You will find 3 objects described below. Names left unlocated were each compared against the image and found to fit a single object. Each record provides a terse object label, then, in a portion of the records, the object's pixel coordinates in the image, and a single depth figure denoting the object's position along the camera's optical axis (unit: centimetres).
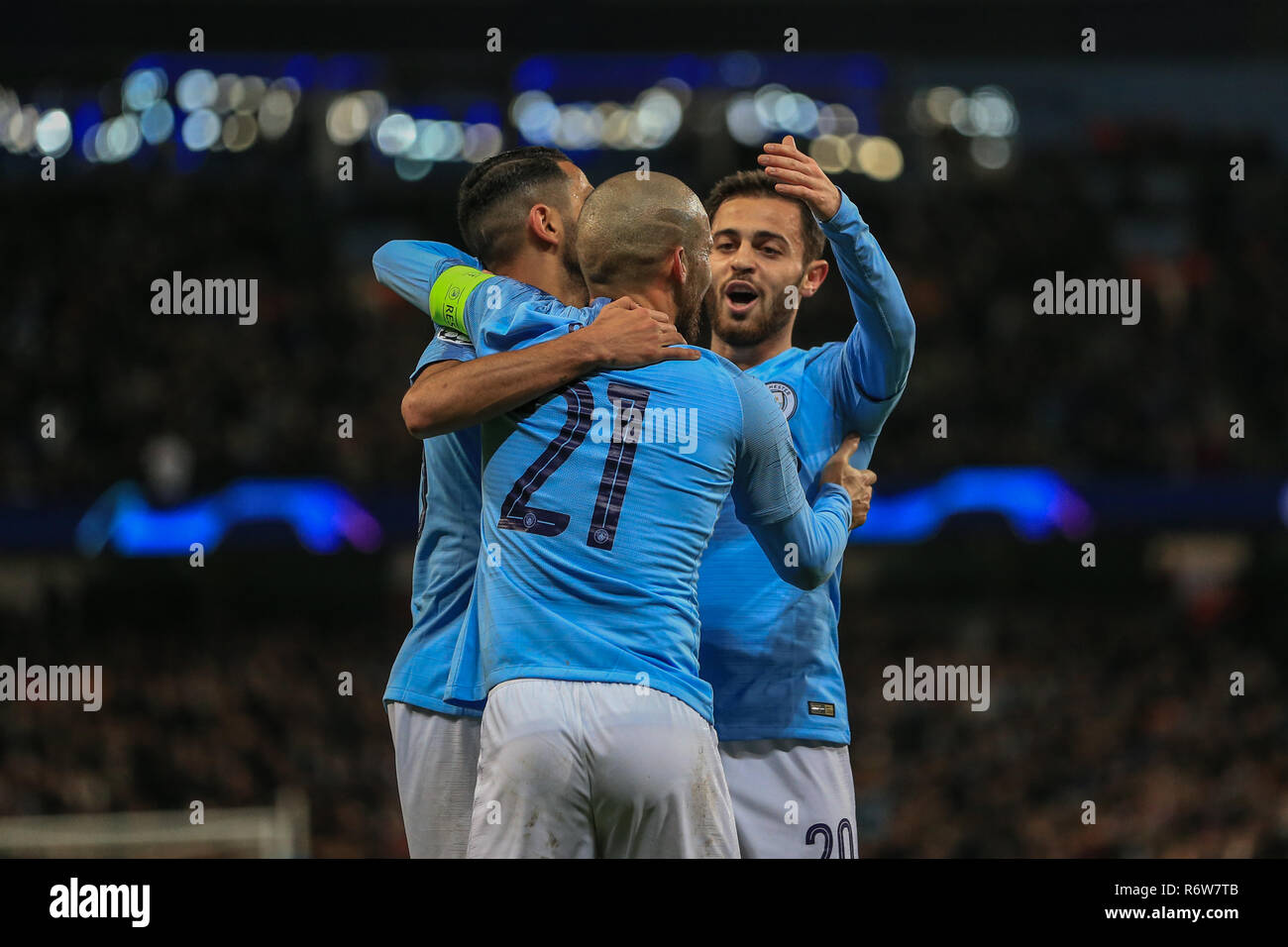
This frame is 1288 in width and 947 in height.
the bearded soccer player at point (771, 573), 504
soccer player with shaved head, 390
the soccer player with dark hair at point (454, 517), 457
